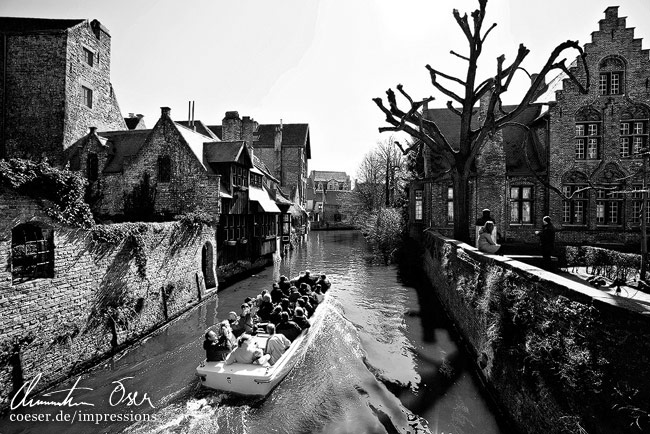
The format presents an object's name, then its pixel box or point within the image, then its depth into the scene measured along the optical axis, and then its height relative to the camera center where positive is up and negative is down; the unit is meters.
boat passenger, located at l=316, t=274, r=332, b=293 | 15.39 -3.14
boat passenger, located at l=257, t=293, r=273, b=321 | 11.01 -3.11
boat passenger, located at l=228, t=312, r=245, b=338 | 9.96 -3.32
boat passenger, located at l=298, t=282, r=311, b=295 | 13.84 -3.06
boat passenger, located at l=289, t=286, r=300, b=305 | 12.28 -3.00
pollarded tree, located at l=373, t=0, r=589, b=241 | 13.21 +4.38
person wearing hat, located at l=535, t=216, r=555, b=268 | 10.39 -0.80
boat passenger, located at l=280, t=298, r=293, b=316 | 11.30 -3.11
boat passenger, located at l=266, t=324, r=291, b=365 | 8.52 -3.33
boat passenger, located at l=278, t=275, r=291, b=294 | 13.90 -2.87
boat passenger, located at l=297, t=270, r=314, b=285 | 16.14 -3.06
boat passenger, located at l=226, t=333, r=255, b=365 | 8.09 -3.30
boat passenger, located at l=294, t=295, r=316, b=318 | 11.86 -3.22
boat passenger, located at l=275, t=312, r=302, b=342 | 9.68 -3.28
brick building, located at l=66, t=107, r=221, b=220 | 18.14 +1.85
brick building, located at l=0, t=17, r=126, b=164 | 22.00 +8.32
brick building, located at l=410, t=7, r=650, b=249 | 18.55 +3.37
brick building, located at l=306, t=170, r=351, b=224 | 70.12 +3.78
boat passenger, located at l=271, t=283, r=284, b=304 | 13.01 -3.07
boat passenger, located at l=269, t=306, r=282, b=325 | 10.33 -3.11
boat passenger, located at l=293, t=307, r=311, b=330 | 10.25 -3.18
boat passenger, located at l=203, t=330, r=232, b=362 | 8.25 -3.24
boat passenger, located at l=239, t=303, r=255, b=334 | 9.69 -3.04
